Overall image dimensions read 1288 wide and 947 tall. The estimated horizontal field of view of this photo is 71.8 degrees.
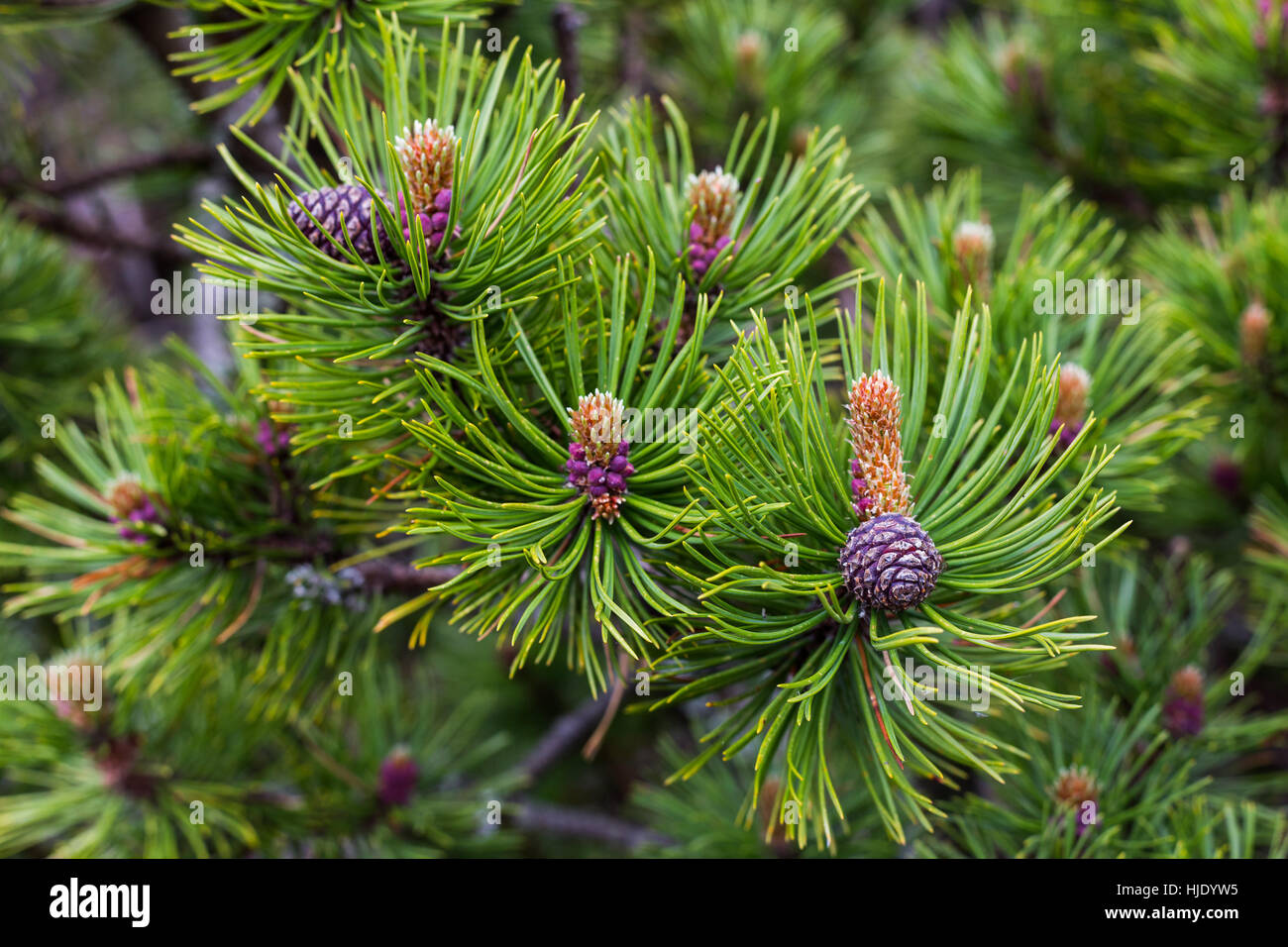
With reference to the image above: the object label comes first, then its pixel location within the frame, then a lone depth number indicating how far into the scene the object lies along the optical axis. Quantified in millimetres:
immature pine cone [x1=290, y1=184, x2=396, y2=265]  480
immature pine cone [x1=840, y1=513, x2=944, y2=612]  439
